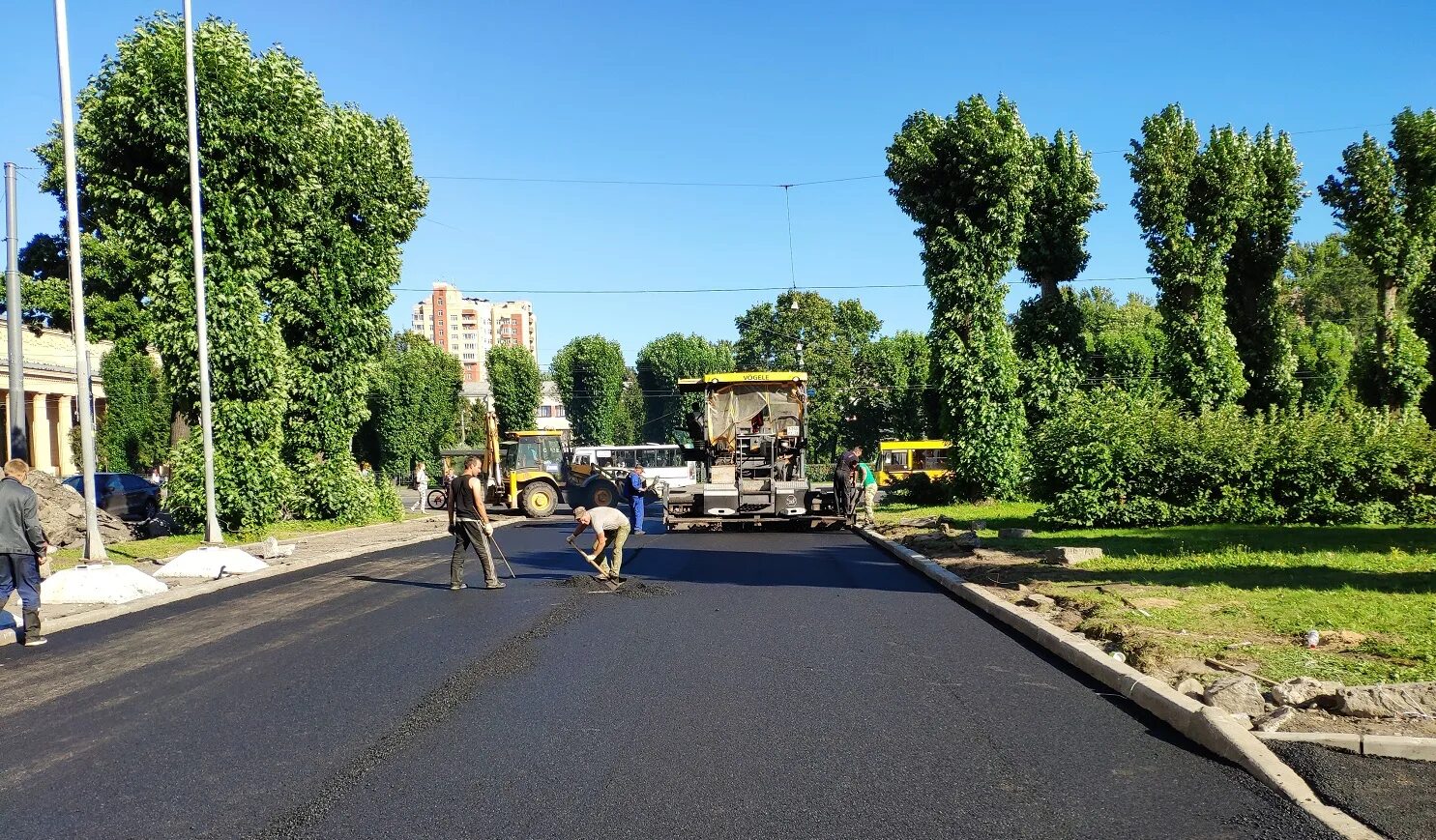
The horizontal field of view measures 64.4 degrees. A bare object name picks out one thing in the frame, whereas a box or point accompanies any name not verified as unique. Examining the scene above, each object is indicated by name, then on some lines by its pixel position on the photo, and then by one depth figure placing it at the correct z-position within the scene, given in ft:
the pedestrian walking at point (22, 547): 35.09
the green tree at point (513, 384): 274.57
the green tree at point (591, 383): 292.81
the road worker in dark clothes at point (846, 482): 82.99
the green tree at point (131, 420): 158.61
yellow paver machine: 81.46
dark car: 88.94
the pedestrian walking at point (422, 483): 141.59
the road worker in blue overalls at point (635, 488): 86.94
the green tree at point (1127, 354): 152.81
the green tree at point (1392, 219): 112.57
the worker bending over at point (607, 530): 49.60
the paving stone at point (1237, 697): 22.48
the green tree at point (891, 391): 209.67
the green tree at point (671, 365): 312.15
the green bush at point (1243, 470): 67.67
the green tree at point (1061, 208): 112.37
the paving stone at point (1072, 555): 49.90
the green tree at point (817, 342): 220.23
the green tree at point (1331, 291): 207.21
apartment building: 577.02
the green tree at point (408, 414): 213.25
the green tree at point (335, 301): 90.68
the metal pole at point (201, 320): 70.90
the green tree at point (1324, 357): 175.94
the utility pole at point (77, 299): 50.90
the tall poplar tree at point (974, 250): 105.81
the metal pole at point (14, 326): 51.67
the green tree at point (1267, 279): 111.96
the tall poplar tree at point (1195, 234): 108.47
